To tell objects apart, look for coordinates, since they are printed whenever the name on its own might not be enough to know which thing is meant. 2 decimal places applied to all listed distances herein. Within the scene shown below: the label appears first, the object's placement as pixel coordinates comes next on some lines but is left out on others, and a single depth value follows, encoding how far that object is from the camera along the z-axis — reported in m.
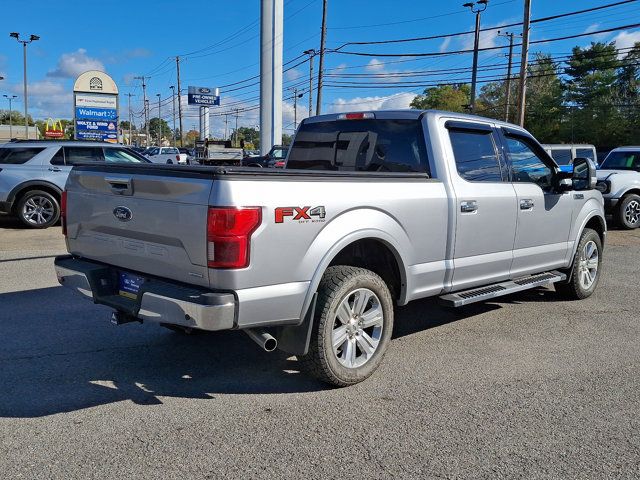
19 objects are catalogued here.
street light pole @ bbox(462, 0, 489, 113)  38.06
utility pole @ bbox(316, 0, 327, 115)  39.44
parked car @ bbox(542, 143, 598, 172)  20.22
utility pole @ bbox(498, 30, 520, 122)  46.29
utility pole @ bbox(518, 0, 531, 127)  25.53
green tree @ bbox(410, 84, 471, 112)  79.69
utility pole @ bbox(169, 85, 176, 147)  88.66
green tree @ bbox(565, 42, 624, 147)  49.19
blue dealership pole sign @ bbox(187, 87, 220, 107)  53.72
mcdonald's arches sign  74.90
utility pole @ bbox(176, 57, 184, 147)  77.25
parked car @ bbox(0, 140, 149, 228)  11.32
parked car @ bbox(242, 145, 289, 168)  24.90
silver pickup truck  3.40
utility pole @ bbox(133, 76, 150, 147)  112.07
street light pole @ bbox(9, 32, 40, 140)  52.75
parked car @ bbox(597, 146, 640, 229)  13.45
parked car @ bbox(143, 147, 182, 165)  32.91
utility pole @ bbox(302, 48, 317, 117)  49.04
